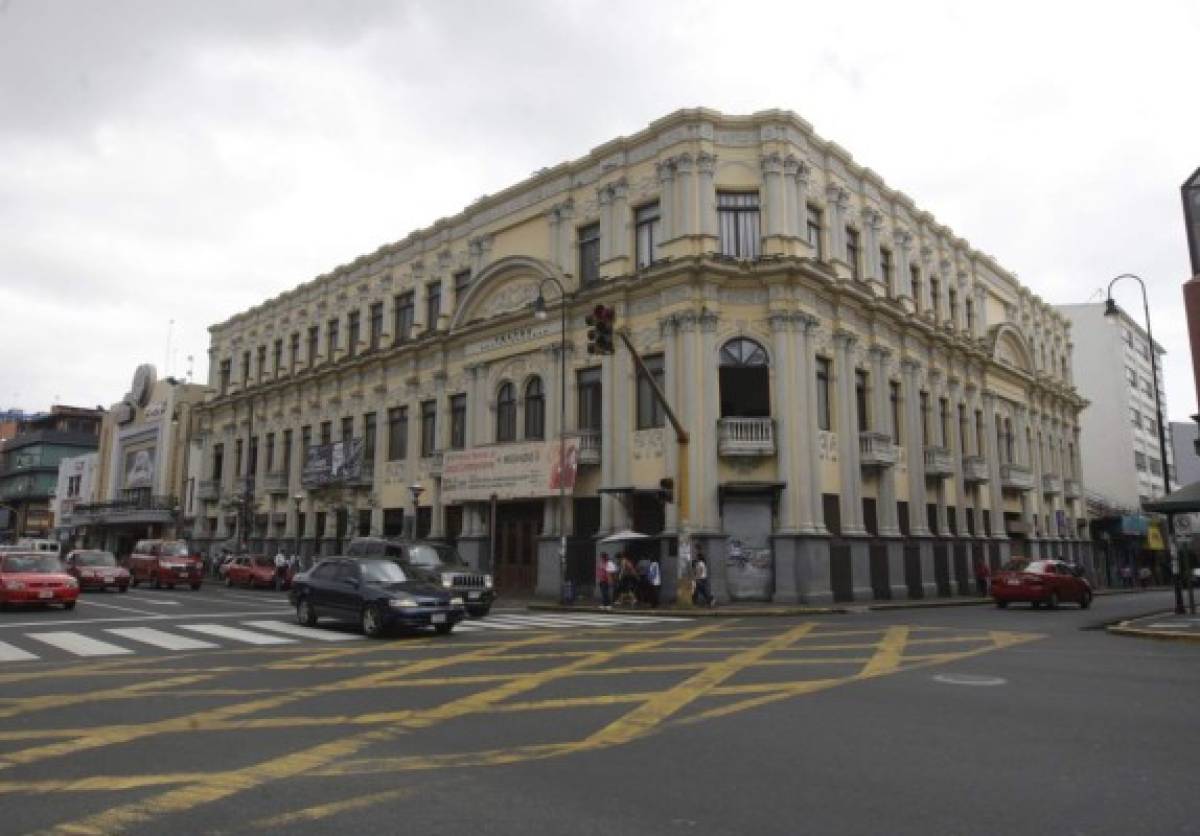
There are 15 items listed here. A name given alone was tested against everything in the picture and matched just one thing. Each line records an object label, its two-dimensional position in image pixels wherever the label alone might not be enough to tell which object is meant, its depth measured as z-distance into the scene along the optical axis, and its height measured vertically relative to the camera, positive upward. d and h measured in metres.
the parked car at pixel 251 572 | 37.53 -0.81
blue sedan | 15.61 -0.84
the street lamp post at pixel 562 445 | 27.84 +3.74
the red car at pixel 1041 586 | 25.55 -0.91
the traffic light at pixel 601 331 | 17.73 +4.65
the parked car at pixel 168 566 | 34.78 -0.55
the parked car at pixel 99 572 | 29.84 -0.66
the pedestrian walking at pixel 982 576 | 34.03 -0.83
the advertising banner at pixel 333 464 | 40.50 +4.37
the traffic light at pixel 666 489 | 24.55 +1.88
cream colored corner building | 27.86 +7.05
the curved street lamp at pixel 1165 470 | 21.47 +2.68
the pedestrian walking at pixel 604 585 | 25.31 -0.91
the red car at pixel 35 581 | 20.25 -0.68
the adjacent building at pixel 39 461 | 88.62 +9.75
